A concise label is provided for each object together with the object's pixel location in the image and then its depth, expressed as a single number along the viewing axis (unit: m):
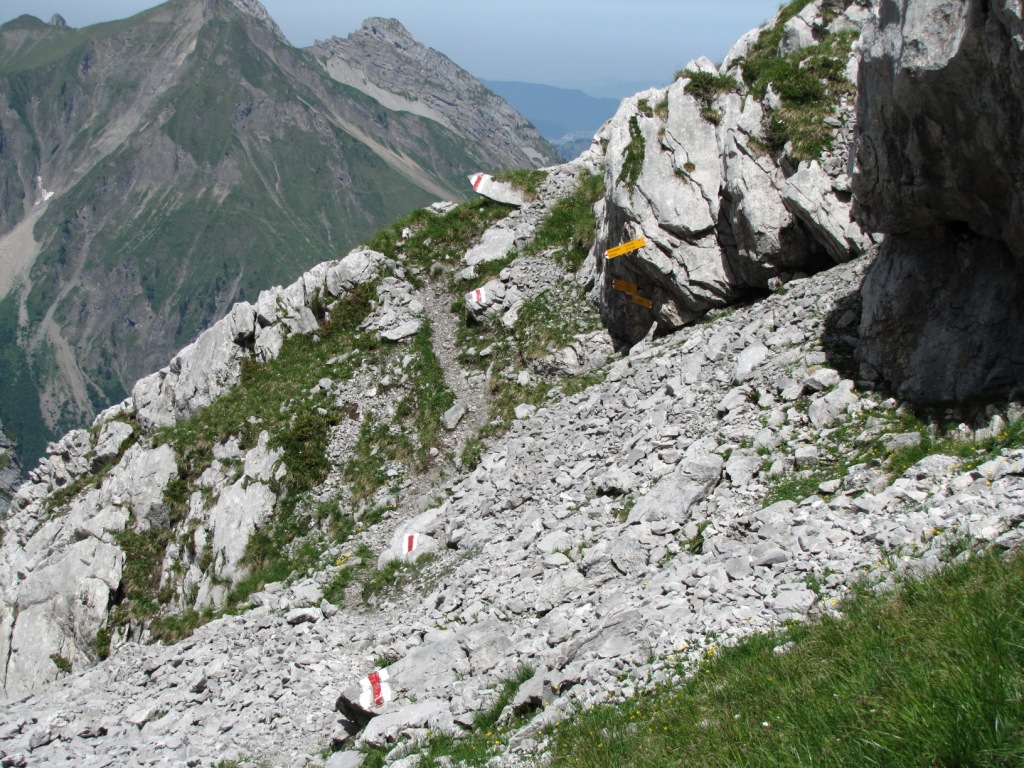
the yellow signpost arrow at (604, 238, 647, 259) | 23.42
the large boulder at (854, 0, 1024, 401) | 10.90
